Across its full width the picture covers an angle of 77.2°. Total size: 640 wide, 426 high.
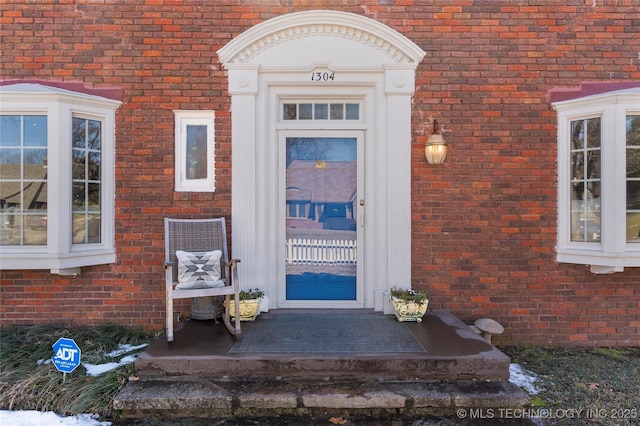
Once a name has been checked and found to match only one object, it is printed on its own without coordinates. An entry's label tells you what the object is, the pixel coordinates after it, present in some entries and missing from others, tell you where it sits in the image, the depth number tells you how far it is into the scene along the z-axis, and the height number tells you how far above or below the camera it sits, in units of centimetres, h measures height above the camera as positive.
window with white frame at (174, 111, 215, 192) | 455 +66
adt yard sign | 313 -115
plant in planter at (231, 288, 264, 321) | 417 -100
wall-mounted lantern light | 438 +69
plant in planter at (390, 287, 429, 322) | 418 -101
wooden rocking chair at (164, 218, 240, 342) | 367 -54
